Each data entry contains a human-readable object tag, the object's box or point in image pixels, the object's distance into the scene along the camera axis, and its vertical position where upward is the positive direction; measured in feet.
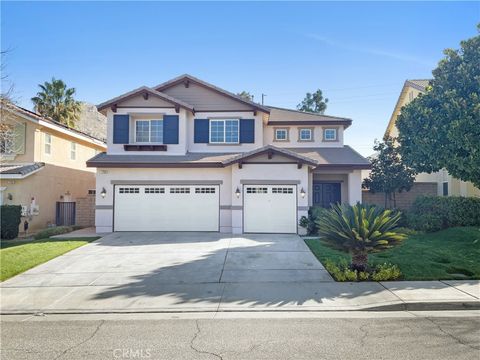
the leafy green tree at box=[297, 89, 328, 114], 116.57 +34.85
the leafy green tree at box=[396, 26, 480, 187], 38.06 +10.27
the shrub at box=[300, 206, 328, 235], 48.34 -4.20
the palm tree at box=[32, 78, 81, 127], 89.97 +26.88
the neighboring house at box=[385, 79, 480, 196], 60.23 +4.28
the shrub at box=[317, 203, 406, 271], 26.78 -3.23
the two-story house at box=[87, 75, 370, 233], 49.88 +4.33
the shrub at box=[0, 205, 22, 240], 48.88 -4.24
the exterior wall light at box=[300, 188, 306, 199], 49.32 +0.32
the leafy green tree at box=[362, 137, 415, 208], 55.52 +3.97
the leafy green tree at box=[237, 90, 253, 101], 122.83 +39.99
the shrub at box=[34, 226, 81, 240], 49.32 -6.28
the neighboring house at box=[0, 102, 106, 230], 55.26 +5.17
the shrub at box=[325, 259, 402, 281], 26.35 -6.75
